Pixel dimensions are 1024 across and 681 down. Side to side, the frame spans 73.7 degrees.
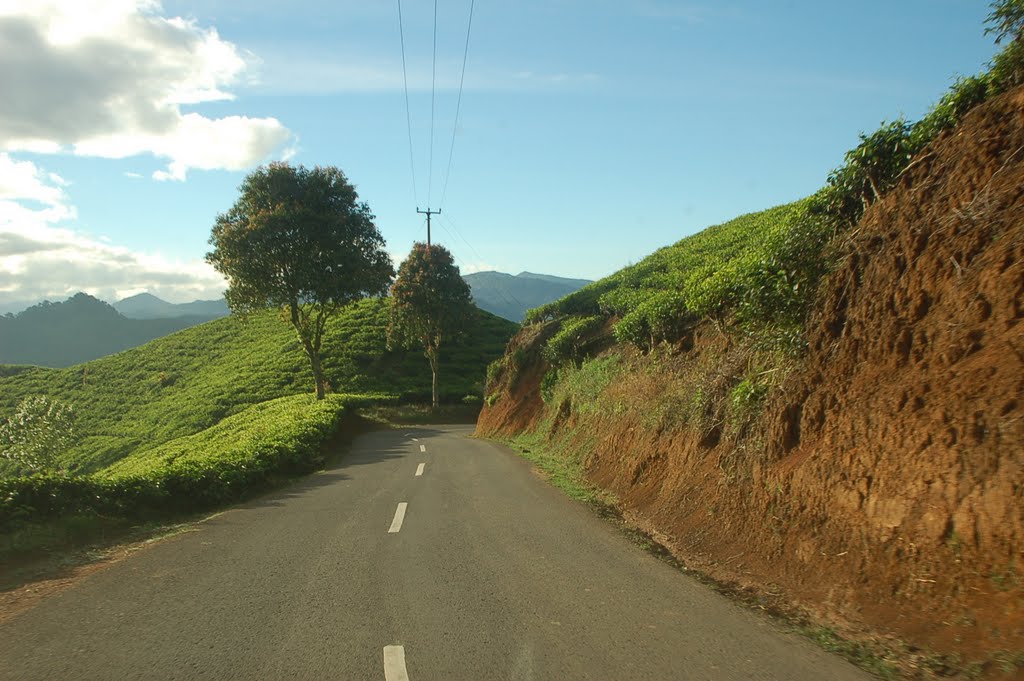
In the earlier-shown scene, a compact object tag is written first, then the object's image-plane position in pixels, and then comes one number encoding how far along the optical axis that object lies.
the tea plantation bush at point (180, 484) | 9.12
